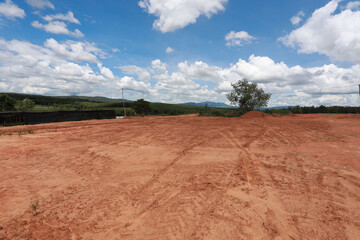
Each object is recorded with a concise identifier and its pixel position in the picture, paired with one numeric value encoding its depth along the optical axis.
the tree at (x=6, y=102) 32.84
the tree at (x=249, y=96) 23.27
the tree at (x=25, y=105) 40.94
